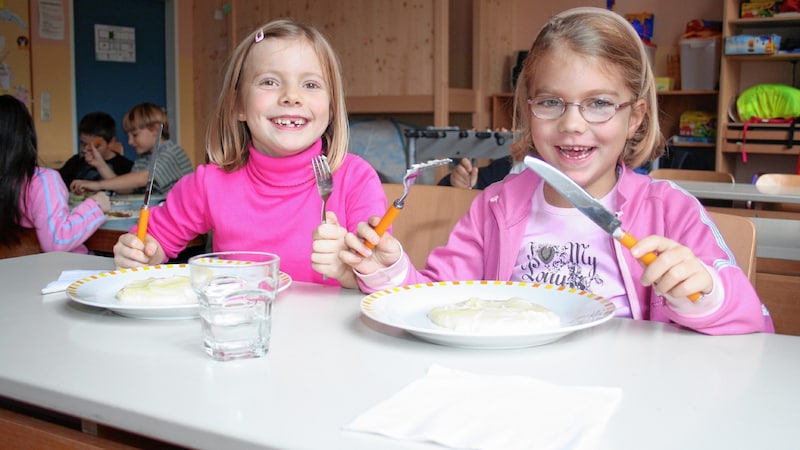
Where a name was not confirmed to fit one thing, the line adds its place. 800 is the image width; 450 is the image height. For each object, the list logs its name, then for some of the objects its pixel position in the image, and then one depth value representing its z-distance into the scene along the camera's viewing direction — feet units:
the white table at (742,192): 8.75
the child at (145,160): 13.33
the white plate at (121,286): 3.26
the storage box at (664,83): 18.78
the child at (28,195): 8.02
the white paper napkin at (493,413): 2.00
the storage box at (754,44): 16.80
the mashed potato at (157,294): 3.38
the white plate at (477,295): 2.76
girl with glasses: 3.98
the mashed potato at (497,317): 2.81
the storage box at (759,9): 16.83
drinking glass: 2.77
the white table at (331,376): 2.09
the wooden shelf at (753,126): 17.19
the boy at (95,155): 14.64
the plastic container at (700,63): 18.17
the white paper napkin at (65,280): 3.90
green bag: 17.02
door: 19.63
